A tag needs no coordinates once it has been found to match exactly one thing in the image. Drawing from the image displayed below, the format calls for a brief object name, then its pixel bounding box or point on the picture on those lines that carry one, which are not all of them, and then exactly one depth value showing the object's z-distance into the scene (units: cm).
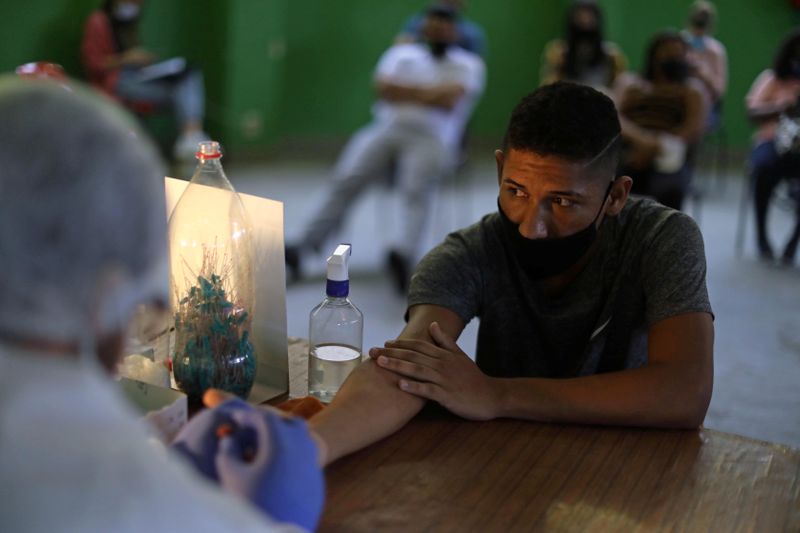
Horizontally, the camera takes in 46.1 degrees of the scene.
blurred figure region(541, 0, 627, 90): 569
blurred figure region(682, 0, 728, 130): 623
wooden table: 102
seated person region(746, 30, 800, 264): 512
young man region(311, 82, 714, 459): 127
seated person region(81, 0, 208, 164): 545
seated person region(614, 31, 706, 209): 448
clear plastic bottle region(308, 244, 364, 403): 133
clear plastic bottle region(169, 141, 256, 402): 124
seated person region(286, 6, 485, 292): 449
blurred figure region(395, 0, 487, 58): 583
